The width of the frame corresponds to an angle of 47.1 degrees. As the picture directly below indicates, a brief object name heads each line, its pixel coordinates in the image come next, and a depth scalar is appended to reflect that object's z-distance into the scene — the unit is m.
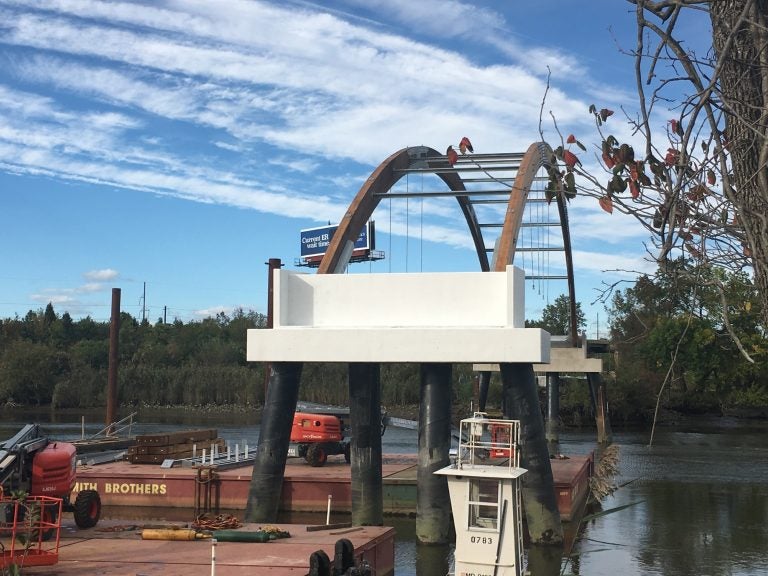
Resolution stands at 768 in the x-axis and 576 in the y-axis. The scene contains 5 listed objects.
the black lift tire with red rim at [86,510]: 17.05
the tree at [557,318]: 92.06
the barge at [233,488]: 24.52
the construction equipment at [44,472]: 15.52
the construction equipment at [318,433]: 29.00
